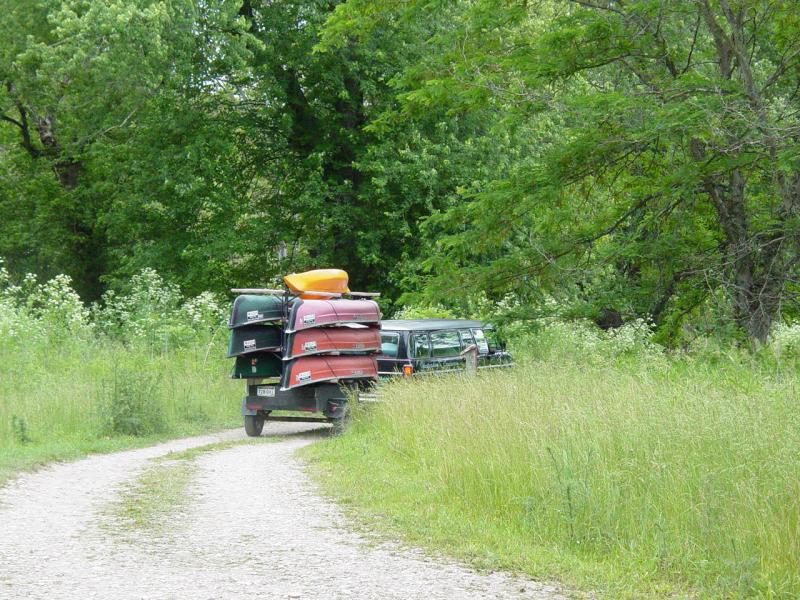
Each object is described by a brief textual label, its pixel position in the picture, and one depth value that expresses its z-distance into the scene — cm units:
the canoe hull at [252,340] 1836
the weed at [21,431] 1522
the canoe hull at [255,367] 1867
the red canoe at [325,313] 1755
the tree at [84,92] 2583
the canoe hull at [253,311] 1822
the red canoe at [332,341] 1759
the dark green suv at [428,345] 1850
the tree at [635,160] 1579
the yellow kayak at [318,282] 1909
